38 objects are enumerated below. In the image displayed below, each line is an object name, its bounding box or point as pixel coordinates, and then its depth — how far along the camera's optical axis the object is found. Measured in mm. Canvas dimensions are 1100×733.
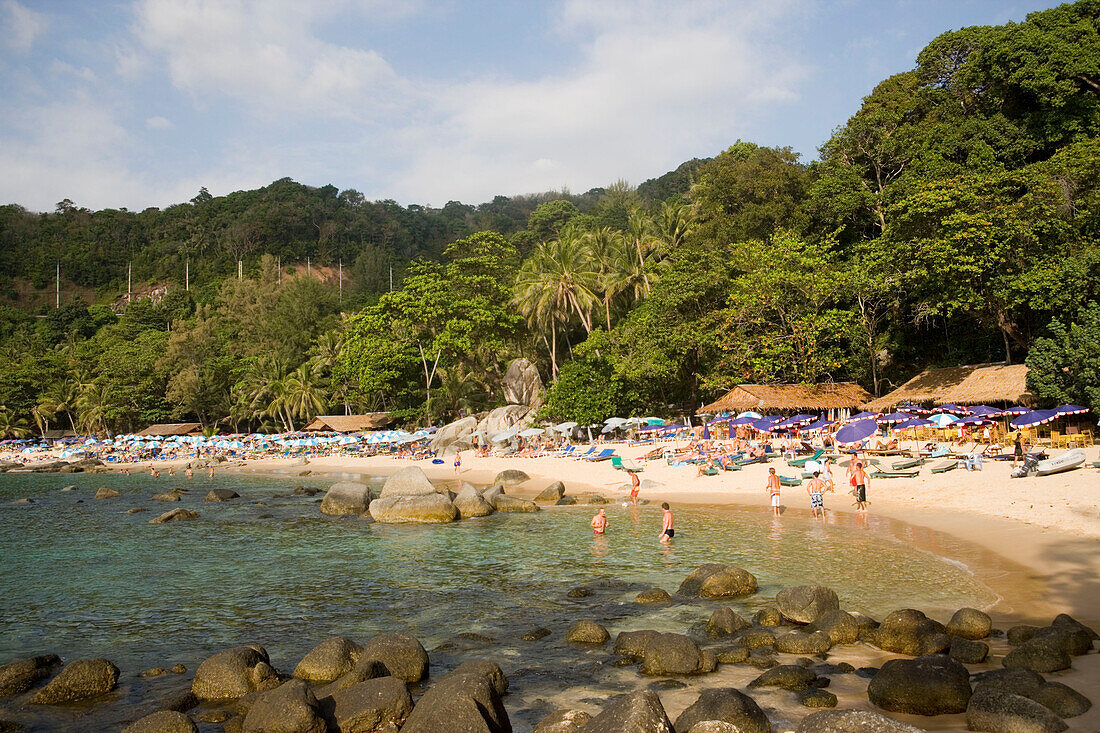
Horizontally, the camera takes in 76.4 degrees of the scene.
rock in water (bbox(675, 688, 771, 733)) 6500
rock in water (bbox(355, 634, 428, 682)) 8797
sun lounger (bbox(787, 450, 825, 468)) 24422
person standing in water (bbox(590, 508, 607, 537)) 18000
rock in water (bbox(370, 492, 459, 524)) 21281
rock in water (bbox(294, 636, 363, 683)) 8906
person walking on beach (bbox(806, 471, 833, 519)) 18516
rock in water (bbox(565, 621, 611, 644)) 9969
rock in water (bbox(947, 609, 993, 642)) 8867
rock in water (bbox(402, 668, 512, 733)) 6715
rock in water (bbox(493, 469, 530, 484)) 29592
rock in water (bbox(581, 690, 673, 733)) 6043
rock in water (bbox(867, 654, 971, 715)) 6898
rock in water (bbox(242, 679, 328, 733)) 7129
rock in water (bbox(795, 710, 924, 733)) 5504
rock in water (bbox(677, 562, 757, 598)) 11969
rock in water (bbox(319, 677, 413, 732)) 7419
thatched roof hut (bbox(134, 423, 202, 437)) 61906
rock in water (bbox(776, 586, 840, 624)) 10148
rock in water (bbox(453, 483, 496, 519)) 21938
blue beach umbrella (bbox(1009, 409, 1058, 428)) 22906
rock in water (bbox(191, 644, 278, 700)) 8549
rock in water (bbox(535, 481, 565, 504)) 24359
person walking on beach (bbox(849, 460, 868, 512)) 18406
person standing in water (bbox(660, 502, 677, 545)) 16578
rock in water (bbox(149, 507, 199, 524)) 23684
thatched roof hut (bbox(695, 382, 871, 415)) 32562
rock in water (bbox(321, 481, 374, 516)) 23531
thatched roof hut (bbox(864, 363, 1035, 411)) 28344
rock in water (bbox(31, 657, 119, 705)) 8734
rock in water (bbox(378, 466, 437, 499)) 22938
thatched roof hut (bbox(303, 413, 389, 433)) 53469
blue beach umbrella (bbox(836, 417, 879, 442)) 23703
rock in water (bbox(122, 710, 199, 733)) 7129
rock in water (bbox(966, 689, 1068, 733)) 6023
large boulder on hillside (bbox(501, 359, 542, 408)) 49688
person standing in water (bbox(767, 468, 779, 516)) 19234
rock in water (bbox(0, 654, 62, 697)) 9109
